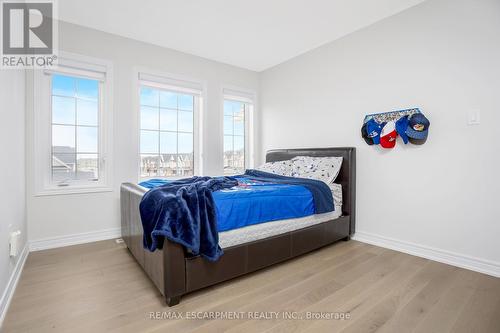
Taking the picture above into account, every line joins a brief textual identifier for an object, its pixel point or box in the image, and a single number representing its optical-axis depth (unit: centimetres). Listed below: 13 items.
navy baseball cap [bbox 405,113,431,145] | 238
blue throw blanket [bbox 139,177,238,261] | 160
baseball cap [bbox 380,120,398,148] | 259
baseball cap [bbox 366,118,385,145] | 271
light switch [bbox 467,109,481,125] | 214
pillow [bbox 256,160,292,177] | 327
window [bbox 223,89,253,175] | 420
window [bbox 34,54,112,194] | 271
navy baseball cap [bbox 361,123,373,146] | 282
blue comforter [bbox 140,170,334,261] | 162
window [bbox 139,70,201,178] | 340
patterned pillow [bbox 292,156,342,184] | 292
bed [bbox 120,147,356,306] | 167
